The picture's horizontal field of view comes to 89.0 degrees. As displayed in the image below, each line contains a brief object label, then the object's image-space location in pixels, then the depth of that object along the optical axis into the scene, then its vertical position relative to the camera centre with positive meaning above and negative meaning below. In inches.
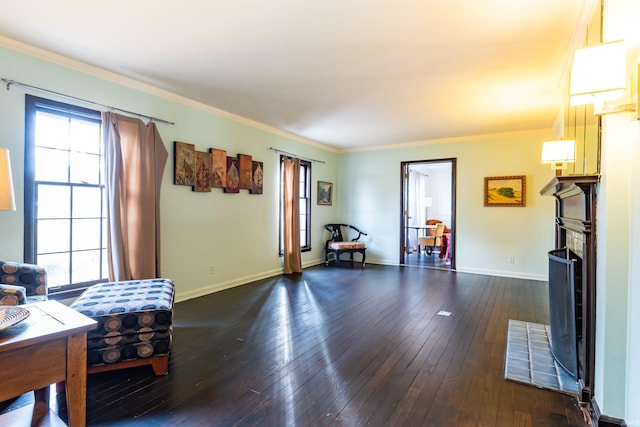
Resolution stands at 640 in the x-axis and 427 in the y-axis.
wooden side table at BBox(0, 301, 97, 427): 49.6 -23.7
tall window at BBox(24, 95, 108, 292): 110.6 +6.2
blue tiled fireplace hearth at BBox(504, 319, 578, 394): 85.6 -44.1
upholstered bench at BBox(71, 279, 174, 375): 83.7 -32.1
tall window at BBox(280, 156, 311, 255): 252.7 +5.6
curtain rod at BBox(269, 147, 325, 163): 217.4 +41.4
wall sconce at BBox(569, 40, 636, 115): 58.4 +25.9
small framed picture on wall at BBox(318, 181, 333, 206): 265.6 +16.2
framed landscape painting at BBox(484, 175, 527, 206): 219.1 +15.8
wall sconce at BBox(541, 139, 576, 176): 106.8 +21.4
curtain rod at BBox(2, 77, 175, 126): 103.8 +41.3
